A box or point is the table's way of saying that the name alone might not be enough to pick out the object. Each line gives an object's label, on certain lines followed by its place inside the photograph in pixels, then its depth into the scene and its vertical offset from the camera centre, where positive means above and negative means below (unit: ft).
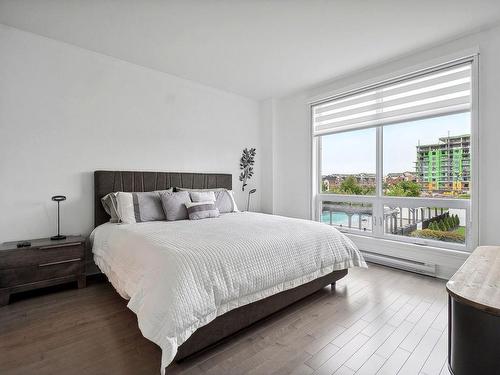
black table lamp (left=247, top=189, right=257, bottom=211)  15.03 -0.35
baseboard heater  9.86 -3.14
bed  4.80 -1.95
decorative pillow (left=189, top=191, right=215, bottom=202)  10.64 -0.38
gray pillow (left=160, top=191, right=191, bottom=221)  9.80 -0.70
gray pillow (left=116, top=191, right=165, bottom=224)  9.32 -0.76
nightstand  7.51 -2.41
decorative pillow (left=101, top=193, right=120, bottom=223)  9.48 -0.70
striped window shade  9.45 +3.72
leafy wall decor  15.34 +1.39
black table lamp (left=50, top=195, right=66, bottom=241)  8.82 -1.09
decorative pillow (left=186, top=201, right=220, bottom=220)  9.92 -0.90
